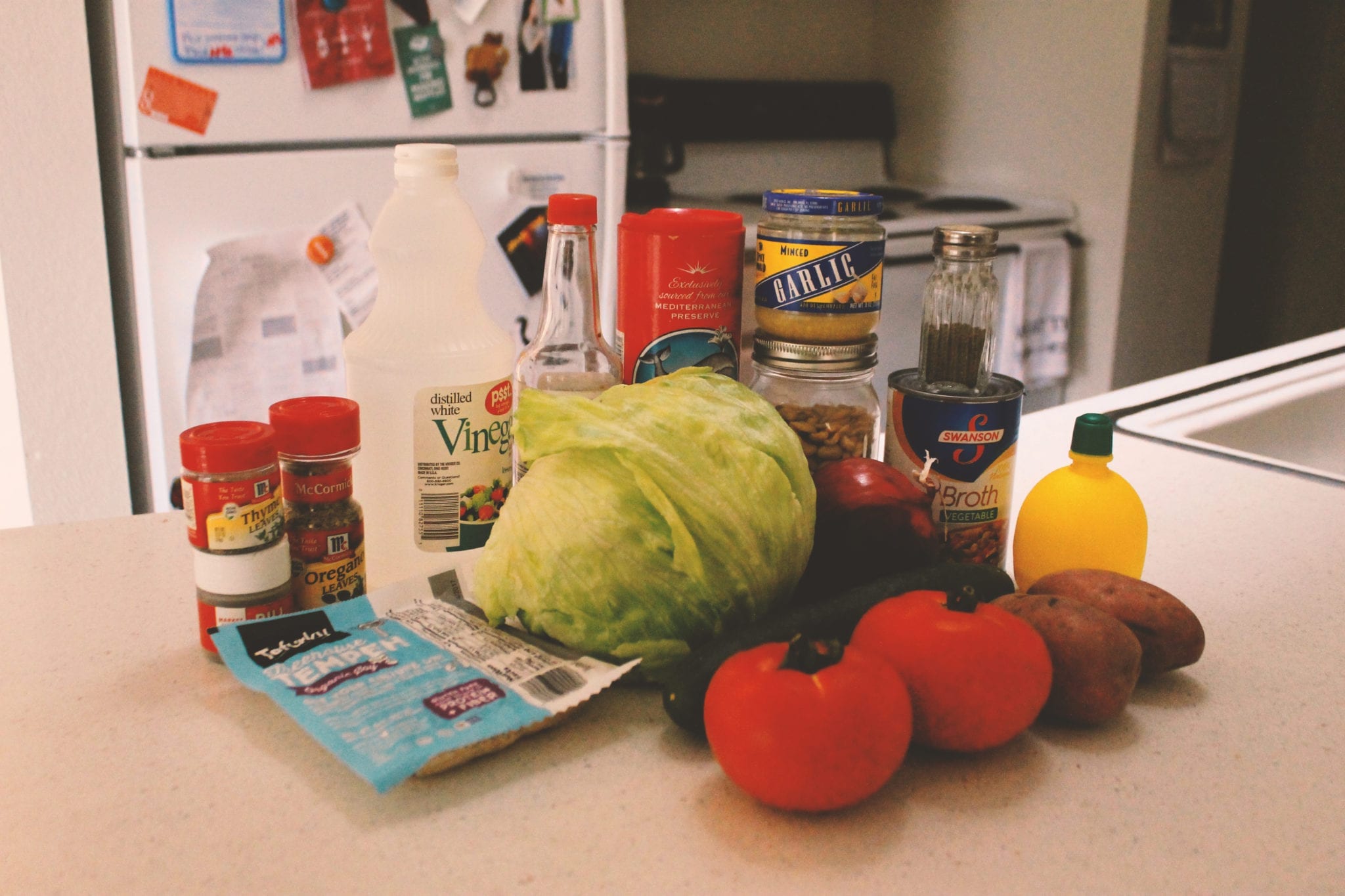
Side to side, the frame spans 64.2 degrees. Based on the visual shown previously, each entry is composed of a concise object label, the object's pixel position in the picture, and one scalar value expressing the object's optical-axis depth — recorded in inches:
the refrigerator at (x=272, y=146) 65.0
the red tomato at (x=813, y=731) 20.9
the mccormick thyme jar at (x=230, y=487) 24.9
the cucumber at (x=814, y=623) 24.2
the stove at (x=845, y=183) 98.4
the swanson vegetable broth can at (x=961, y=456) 30.3
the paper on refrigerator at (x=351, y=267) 71.8
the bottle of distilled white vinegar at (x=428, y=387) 29.9
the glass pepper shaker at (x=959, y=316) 31.7
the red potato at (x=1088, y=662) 24.7
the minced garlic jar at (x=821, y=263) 30.4
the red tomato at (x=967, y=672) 23.1
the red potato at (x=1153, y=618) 26.7
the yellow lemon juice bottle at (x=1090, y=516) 30.7
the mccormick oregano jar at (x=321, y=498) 26.9
